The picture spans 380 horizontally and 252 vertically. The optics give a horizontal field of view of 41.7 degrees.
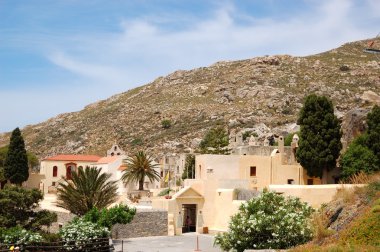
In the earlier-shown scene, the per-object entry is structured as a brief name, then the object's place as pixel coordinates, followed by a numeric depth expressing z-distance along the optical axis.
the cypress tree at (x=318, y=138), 38.91
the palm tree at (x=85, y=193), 33.22
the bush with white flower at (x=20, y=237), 22.42
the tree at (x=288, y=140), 54.81
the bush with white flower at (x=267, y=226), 18.14
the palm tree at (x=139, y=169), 51.16
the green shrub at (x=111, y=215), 30.14
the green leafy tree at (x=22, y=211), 29.83
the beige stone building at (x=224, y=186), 34.44
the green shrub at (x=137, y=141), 89.62
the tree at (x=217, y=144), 53.80
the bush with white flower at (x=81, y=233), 23.20
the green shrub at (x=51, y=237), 23.78
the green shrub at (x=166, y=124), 93.94
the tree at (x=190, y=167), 54.83
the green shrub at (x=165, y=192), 47.53
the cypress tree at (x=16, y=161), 56.41
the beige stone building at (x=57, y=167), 66.36
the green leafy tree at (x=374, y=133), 39.06
